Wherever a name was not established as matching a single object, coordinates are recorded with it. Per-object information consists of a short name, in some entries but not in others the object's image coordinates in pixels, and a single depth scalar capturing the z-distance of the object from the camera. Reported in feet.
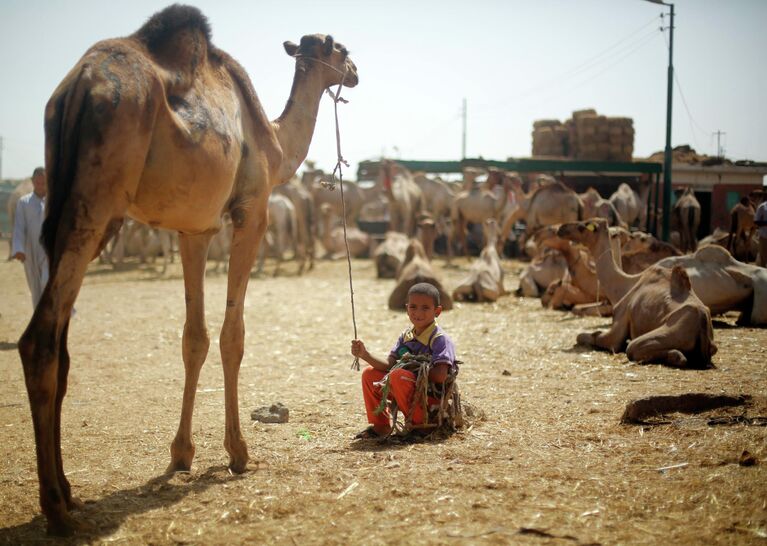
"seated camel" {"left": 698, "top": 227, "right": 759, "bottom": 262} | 55.16
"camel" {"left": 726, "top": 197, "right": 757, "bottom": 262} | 55.83
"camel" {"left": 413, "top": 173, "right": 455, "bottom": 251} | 113.09
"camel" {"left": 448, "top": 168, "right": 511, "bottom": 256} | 90.58
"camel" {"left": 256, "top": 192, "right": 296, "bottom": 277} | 78.33
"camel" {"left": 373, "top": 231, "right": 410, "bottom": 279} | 67.51
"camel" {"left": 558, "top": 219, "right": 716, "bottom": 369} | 26.96
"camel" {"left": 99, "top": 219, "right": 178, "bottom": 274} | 77.71
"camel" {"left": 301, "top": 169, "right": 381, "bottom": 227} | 113.29
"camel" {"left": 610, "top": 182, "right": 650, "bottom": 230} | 83.72
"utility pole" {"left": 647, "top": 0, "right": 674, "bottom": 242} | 69.62
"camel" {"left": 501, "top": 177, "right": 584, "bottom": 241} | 68.44
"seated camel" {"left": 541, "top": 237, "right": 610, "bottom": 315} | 42.47
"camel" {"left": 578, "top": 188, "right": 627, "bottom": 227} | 67.56
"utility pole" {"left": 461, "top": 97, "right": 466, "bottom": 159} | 219.00
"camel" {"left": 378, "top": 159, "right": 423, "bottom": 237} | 96.12
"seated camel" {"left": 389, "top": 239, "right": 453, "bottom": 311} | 45.62
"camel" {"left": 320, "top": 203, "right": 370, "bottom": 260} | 94.38
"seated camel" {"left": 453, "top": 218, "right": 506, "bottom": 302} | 49.80
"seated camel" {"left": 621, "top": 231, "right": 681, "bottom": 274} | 43.04
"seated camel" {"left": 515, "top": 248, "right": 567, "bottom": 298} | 50.98
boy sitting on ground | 18.52
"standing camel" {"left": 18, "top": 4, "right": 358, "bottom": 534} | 12.37
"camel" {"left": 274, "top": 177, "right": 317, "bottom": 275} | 79.92
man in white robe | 33.94
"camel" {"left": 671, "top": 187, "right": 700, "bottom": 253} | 77.37
